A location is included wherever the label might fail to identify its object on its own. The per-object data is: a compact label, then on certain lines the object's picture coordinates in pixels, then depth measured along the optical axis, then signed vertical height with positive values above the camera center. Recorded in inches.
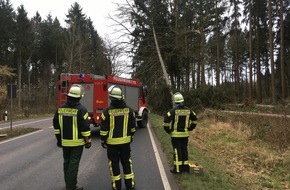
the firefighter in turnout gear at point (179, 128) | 199.6 -26.8
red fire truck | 383.9 +20.8
